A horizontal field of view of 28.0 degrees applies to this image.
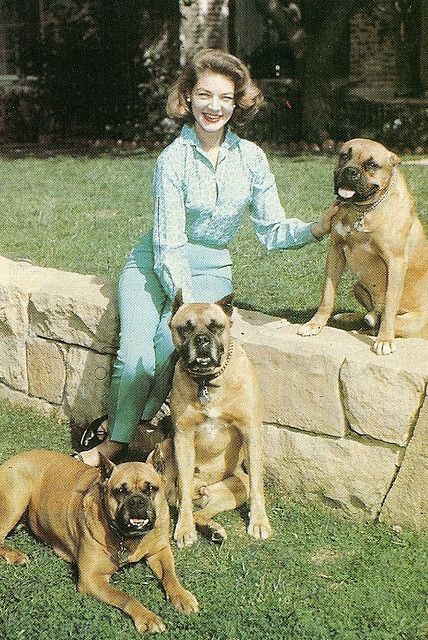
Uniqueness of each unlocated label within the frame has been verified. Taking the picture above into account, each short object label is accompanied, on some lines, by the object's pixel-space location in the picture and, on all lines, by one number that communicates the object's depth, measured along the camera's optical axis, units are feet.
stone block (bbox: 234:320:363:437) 12.23
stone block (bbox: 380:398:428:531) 11.63
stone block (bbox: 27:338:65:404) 15.56
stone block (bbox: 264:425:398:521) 12.10
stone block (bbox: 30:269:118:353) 14.52
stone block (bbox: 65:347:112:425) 14.96
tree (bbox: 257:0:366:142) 44.83
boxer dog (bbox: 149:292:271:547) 11.46
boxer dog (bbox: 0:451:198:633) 10.52
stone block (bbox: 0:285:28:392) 15.69
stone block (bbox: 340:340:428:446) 11.55
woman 13.08
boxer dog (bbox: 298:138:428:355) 11.84
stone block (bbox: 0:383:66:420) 15.90
